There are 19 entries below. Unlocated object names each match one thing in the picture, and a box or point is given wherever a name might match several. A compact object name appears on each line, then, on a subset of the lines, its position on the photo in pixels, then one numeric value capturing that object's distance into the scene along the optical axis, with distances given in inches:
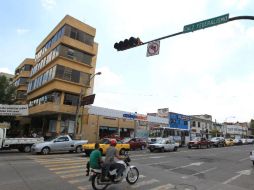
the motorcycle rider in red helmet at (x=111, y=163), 259.9
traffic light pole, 270.9
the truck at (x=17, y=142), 646.1
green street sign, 277.5
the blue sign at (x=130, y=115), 1270.4
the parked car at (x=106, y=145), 604.9
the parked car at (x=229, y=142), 1484.8
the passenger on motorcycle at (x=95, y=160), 261.6
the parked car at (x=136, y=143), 856.3
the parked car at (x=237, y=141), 1660.8
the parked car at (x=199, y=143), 1089.8
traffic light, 300.7
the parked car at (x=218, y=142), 1305.9
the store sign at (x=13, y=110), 851.1
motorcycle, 257.7
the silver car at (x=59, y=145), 630.6
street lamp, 1047.4
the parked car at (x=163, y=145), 815.5
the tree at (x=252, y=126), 3414.2
